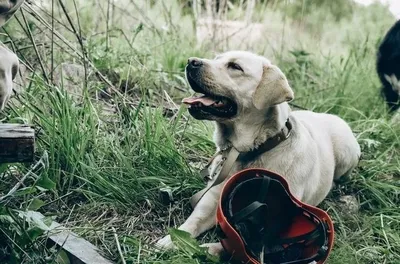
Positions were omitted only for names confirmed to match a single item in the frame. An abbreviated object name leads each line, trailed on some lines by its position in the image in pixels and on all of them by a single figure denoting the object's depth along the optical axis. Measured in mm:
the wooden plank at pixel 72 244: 2816
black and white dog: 4977
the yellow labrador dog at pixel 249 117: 3148
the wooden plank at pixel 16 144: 2465
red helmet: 2867
